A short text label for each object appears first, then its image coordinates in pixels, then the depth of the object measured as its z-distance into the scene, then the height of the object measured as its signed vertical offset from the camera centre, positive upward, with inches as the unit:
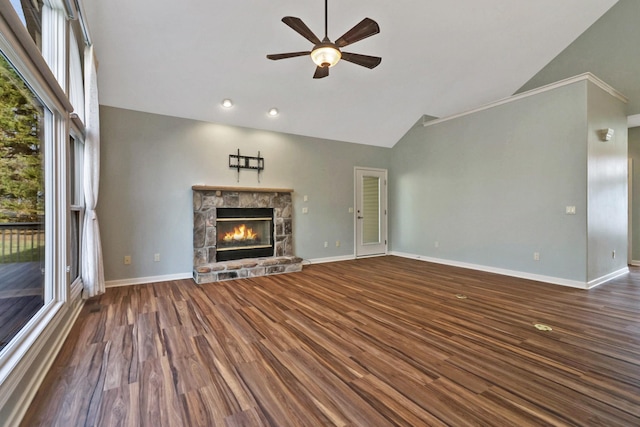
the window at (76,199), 129.5 +7.0
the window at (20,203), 65.5 +2.9
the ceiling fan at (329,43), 100.8 +65.1
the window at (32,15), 70.5 +55.1
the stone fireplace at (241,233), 183.2 -14.4
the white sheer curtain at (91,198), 132.7 +7.2
